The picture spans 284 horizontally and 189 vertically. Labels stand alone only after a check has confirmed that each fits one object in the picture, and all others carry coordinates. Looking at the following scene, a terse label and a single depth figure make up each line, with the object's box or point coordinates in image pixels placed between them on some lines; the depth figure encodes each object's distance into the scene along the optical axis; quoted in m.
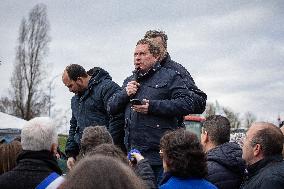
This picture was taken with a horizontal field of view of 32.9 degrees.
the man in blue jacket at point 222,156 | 4.65
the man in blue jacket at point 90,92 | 5.71
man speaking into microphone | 4.53
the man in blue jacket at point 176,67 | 4.75
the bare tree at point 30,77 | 45.62
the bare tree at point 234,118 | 79.59
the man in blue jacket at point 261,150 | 4.21
